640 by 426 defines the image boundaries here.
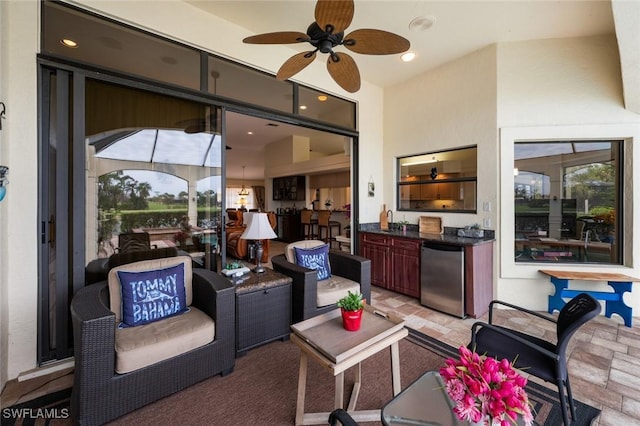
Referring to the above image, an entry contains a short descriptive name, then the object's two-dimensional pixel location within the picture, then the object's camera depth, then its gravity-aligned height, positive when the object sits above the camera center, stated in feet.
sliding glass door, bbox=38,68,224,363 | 7.29 +1.09
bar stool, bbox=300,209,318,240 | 26.81 -1.16
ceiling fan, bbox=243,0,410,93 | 5.65 +4.17
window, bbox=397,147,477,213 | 13.07 +1.62
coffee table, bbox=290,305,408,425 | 5.11 -2.65
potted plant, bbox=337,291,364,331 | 5.91 -2.15
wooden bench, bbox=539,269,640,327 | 10.14 -3.07
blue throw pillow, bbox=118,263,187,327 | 6.75 -2.15
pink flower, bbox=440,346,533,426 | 3.12 -2.17
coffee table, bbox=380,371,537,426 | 4.08 -3.13
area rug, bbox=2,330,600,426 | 5.77 -4.33
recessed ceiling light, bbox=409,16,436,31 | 10.00 +7.16
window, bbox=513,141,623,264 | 11.17 +0.47
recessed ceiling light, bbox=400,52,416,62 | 12.36 +7.22
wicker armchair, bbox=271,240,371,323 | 8.75 -2.41
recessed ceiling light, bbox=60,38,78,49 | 7.37 +4.68
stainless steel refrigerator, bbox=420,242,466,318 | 10.78 -2.75
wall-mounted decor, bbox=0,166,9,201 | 5.61 +0.73
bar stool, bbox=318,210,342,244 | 25.36 -1.09
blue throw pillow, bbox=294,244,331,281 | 10.23 -1.80
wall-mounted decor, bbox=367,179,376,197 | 15.84 +1.38
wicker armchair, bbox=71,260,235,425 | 5.27 -3.38
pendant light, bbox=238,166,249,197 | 36.50 +2.79
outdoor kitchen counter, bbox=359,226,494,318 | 10.71 -2.23
